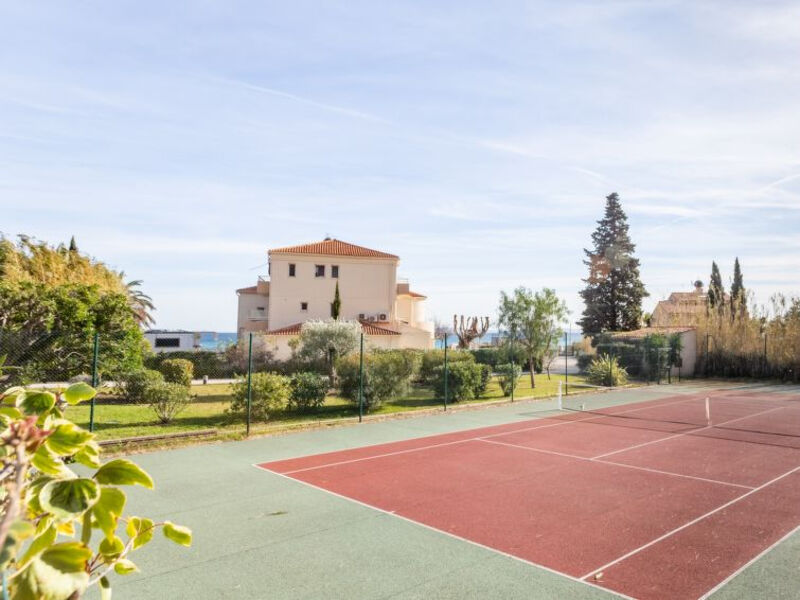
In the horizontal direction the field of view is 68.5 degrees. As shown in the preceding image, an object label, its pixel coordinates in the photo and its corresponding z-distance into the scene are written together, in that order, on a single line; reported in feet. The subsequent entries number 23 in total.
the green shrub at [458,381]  65.21
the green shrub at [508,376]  69.93
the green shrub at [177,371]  77.15
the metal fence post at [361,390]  52.24
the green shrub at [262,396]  48.91
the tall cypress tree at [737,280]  182.19
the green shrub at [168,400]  47.83
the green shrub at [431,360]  77.20
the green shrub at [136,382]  59.11
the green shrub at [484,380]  69.81
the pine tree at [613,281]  167.12
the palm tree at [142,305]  146.20
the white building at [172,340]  137.08
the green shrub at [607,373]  89.20
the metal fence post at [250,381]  46.04
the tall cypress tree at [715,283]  170.81
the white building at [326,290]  142.61
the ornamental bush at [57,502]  4.02
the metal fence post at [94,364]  36.61
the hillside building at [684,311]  122.24
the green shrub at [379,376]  56.80
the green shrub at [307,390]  53.93
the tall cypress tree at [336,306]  138.21
